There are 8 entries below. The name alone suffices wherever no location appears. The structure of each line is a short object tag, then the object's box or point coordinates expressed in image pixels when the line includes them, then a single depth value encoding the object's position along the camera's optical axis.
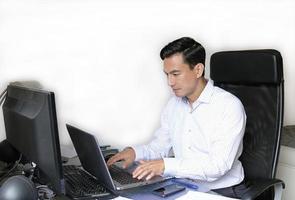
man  1.54
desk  1.26
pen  1.38
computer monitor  1.06
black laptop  1.28
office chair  1.75
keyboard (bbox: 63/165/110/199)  1.29
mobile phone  1.28
